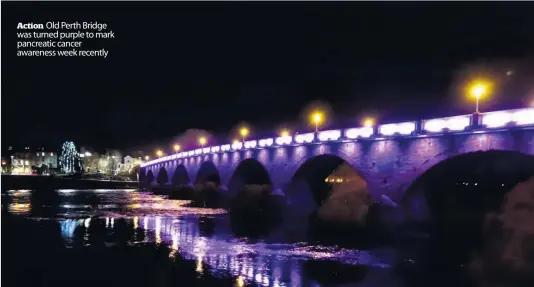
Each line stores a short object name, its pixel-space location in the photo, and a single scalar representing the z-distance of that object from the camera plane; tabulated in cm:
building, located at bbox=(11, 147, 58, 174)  16062
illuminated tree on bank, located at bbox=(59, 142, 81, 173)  15086
